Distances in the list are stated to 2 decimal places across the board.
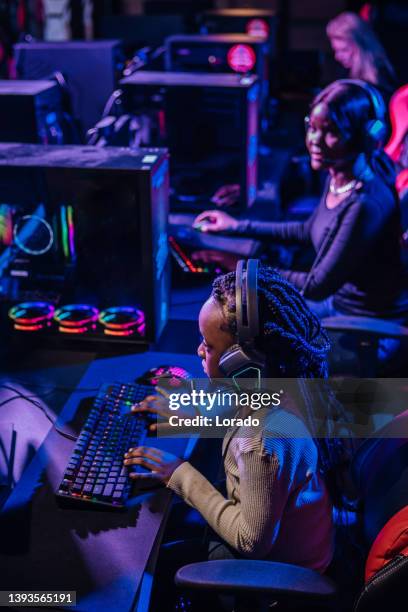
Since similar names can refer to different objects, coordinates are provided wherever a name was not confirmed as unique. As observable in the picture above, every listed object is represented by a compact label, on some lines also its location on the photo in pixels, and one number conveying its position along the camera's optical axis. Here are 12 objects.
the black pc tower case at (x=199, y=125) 2.31
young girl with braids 1.07
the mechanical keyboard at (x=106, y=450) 1.17
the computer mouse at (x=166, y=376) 1.51
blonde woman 3.37
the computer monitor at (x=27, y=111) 1.98
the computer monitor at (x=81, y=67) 2.60
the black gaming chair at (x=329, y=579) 1.00
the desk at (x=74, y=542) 1.02
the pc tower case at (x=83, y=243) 1.57
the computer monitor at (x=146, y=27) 3.90
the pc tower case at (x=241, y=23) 3.91
